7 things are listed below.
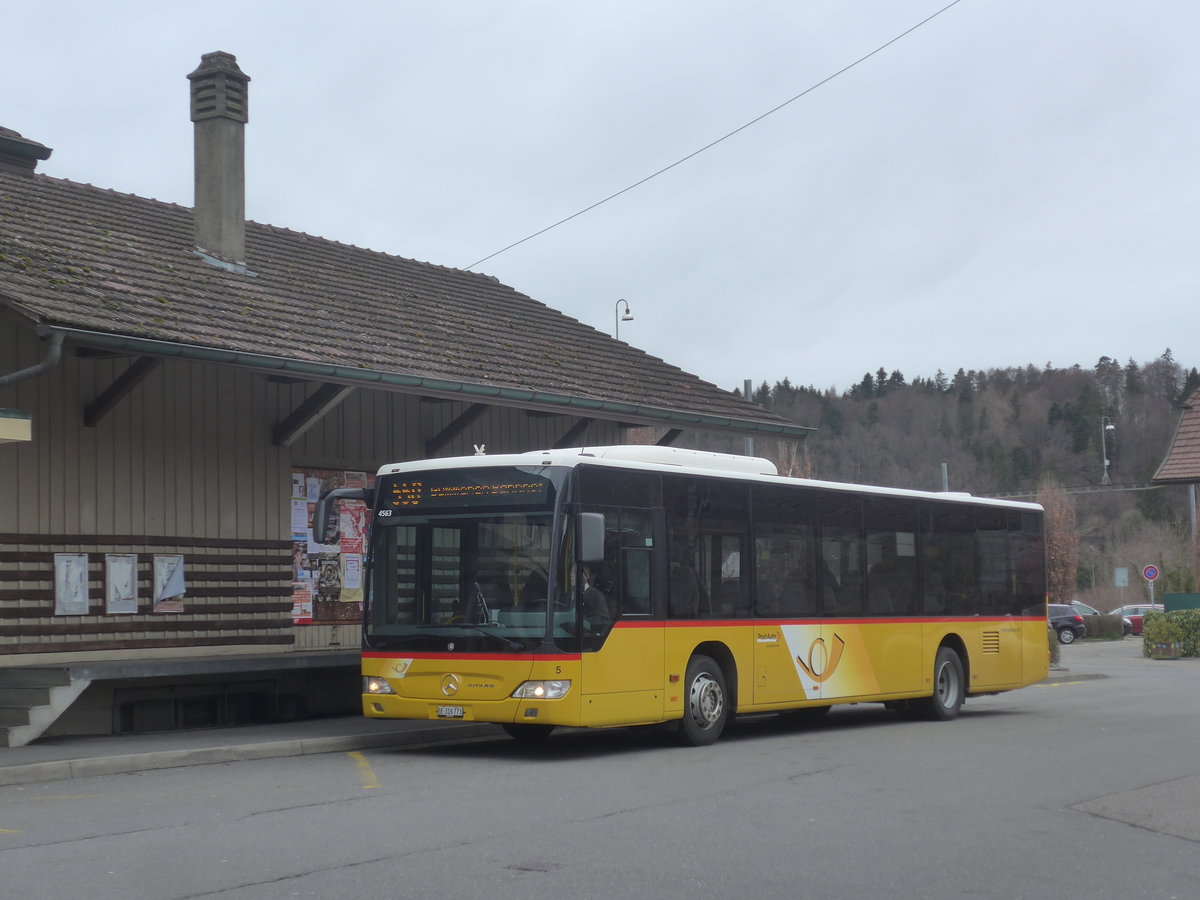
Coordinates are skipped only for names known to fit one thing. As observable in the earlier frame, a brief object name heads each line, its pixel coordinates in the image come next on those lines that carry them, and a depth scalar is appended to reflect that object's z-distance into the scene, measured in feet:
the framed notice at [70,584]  45.80
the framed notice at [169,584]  48.91
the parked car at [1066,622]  166.30
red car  188.55
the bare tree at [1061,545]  239.91
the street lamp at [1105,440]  360.13
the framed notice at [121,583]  47.37
